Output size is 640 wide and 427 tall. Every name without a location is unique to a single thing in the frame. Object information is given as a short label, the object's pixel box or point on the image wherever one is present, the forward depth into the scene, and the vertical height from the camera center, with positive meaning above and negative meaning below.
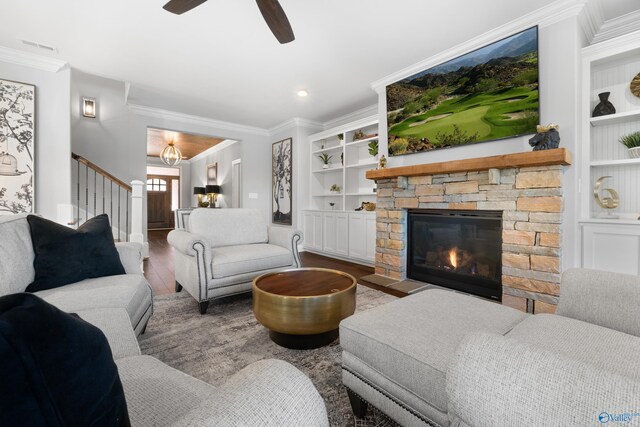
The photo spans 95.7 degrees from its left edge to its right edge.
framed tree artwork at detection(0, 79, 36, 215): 3.22 +0.75
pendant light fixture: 6.17 +1.22
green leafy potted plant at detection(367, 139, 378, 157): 4.54 +1.00
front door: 10.08 +0.35
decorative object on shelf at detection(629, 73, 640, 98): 2.42 +1.04
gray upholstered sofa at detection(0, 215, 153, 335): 1.46 -0.42
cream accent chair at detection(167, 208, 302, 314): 2.41 -0.37
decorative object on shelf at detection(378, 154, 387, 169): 3.73 +0.63
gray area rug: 1.43 -0.88
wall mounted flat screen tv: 2.60 +1.15
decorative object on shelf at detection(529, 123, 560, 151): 2.32 +0.58
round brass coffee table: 1.69 -0.58
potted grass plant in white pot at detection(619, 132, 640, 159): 2.35 +0.55
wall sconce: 4.37 +1.60
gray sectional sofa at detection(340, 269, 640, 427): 0.54 -0.46
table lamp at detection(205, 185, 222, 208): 8.15 +0.58
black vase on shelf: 2.44 +0.87
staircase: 4.32 +0.19
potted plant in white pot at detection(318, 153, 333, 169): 5.54 +1.01
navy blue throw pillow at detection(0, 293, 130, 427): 0.34 -0.21
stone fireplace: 2.31 +0.07
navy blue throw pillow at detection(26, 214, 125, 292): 1.64 -0.25
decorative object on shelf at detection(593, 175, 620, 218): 2.42 +0.10
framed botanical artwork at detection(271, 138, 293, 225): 5.77 +0.62
